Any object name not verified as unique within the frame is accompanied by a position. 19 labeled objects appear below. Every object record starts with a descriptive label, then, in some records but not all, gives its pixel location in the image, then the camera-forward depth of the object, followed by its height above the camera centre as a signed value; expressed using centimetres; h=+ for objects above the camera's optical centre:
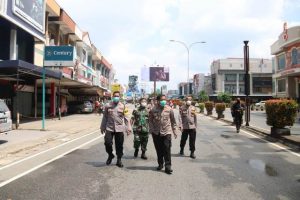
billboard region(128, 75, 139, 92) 5758 +486
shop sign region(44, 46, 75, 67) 1364 +255
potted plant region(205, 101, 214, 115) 2590 -38
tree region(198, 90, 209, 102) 6143 +193
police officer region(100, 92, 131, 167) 576 -52
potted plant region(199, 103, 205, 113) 3035 -39
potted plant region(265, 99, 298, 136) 976 -41
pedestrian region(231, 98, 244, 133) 1222 -47
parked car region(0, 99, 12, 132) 839 -57
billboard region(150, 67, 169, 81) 5535 +655
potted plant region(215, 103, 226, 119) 2061 -38
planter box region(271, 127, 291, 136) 1000 -111
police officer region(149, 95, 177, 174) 545 -55
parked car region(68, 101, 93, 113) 2582 -46
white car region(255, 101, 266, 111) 4008 -39
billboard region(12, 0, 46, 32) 1430 +569
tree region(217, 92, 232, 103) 5886 +130
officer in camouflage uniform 653 -63
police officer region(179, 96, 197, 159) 681 -55
